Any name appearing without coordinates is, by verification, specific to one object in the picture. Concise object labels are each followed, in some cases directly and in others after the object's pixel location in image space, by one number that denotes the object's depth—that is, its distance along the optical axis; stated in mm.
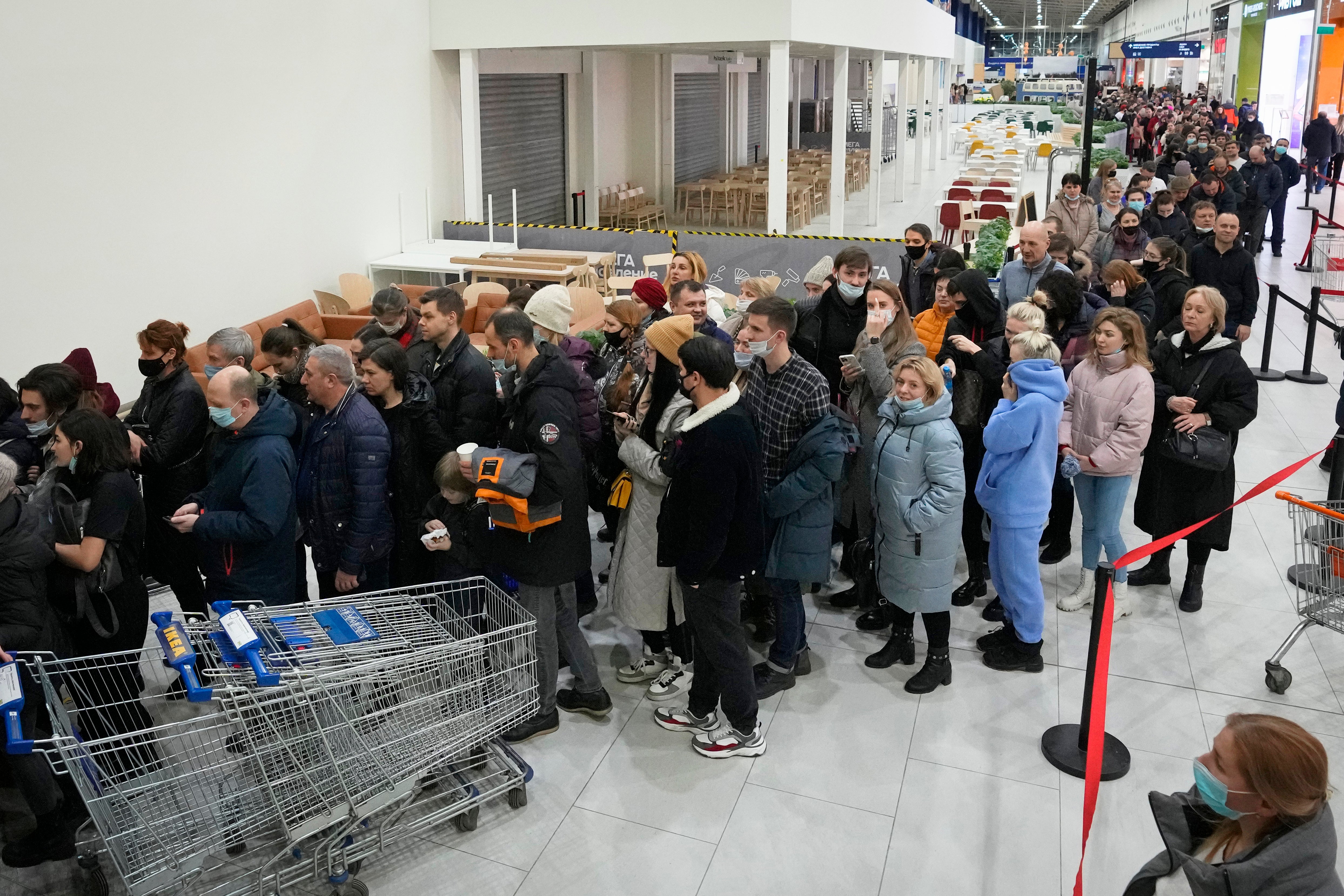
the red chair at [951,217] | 16047
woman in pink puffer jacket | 5105
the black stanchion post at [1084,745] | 3998
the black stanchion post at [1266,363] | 9680
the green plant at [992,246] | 10320
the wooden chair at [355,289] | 11852
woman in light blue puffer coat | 4473
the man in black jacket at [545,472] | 4125
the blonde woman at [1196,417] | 5254
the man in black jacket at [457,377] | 4754
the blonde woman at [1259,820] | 2352
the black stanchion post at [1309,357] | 9570
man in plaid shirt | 4434
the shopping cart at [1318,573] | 4441
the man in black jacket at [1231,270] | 7852
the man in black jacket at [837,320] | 5613
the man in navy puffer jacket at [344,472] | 4246
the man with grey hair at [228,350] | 5062
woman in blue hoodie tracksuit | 4637
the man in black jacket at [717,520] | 3867
